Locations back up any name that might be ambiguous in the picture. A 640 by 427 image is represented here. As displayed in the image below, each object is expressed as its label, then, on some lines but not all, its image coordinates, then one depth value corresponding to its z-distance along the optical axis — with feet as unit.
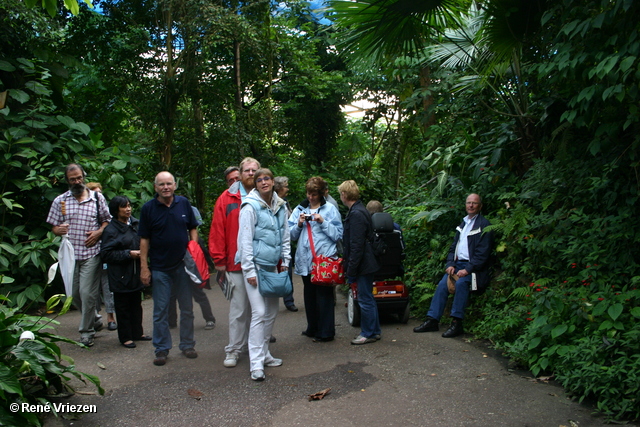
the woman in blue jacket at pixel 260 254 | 17.49
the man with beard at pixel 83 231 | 21.53
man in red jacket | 18.54
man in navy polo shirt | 19.20
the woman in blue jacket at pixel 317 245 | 21.72
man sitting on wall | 22.00
